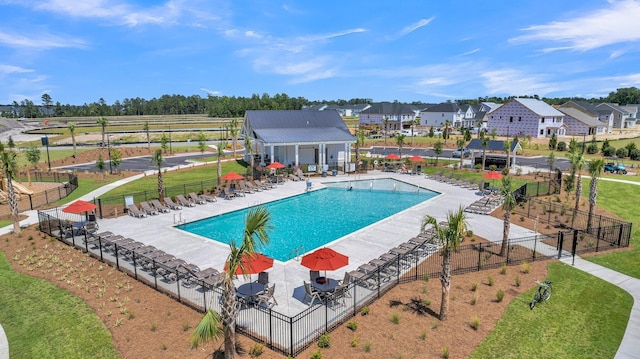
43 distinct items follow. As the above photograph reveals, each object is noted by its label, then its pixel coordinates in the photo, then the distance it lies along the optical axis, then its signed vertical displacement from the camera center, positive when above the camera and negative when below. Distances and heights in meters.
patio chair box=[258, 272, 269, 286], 15.48 -6.38
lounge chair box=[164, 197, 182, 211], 29.80 -6.60
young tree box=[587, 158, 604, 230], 23.34 -3.52
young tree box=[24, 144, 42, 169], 43.91 -4.36
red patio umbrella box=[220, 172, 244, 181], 33.73 -5.06
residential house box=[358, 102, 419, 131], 124.31 +1.48
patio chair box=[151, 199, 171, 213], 28.66 -6.54
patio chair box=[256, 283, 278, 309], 14.83 -6.82
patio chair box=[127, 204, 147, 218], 27.48 -6.66
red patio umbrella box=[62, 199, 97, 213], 23.12 -5.33
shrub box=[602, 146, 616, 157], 61.22 -5.04
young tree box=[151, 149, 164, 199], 30.07 -3.58
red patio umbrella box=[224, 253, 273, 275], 14.28 -5.48
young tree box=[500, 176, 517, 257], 19.00 -4.17
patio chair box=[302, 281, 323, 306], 14.82 -6.72
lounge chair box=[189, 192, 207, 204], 31.58 -6.51
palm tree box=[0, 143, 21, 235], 22.92 -4.55
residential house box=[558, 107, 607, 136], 95.44 -0.77
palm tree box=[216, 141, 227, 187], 36.30 -2.92
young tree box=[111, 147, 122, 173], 43.44 -4.62
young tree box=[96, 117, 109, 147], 65.12 -0.41
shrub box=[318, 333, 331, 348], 12.39 -7.12
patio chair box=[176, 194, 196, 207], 30.72 -6.59
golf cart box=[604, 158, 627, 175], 45.81 -5.71
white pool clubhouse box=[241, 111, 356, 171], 47.66 -2.28
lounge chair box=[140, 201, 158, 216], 28.08 -6.55
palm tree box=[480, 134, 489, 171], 45.62 -2.97
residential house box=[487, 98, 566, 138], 90.81 +0.20
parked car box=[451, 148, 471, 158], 60.83 -5.43
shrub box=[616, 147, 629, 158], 60.50 -5.12
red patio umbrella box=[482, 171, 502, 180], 33.80 -4.90
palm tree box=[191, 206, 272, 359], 10.20 -4.03
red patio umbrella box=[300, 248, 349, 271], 14.72 -5.45
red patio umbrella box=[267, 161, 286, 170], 39.56 -4.77
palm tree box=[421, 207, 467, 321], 13.33 -4.30
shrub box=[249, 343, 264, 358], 11.88 -7.12
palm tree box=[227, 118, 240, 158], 59.91 -1.72
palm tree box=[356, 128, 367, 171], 49.96 -2.87
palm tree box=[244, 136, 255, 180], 42.18 -3.36
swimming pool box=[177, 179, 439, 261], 23.97 -7.27
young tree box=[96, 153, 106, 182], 41.56 -5.01
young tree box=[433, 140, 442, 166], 53.54 -3.92
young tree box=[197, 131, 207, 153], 59.91 -3.79
